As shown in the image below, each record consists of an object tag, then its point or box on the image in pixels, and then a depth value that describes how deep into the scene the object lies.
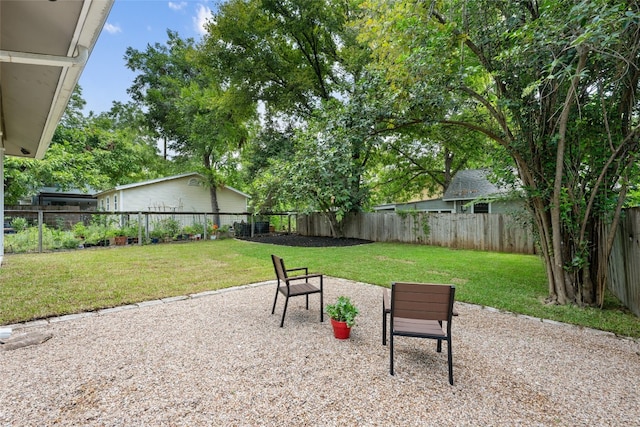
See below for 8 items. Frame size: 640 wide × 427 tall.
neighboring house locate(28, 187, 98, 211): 21.42
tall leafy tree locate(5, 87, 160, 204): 13.80
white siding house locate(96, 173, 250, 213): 16.48
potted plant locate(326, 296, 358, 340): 3.36
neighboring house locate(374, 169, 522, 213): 14.48
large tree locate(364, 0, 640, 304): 3.96
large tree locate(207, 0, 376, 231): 13.72
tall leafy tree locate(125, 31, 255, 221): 16.12
